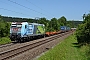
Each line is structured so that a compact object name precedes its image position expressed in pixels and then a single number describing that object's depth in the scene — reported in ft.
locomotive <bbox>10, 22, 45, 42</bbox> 72.65
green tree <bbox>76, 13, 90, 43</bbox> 61.19
